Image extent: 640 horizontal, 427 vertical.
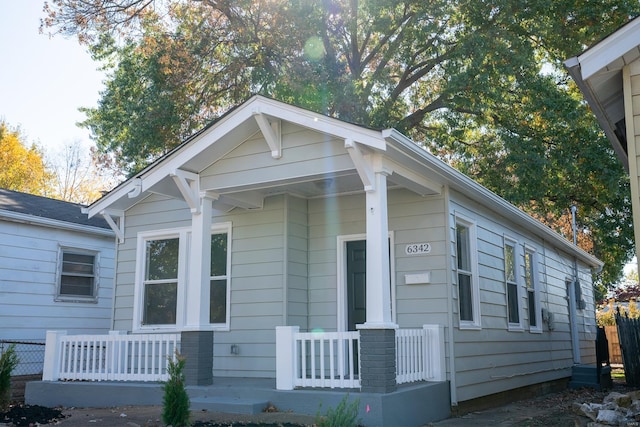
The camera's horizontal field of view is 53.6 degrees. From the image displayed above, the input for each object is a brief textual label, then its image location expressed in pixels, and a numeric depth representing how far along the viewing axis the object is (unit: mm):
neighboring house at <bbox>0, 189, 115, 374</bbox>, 11766
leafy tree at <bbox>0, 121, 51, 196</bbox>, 27875
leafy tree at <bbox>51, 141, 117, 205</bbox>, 32219
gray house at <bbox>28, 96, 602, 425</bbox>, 7234
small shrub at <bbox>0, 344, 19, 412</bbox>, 8070
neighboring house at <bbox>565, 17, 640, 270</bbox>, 5906
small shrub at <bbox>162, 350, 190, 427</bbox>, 6316
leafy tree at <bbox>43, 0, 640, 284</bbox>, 14375
